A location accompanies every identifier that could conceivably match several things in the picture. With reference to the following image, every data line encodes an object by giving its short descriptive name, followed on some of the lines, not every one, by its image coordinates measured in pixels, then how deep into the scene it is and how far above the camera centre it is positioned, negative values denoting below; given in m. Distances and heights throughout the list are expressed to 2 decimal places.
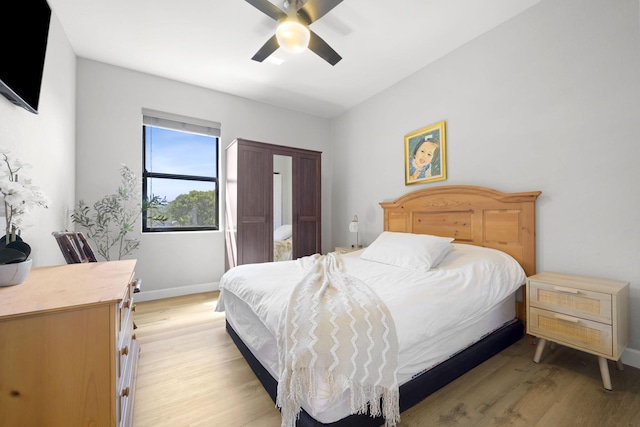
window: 3.37 +0.56
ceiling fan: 1.87 +1.51
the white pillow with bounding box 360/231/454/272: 2.11 -0.35
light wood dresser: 0.77 -0.46
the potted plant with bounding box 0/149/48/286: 1.02 +0.01
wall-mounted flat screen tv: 1.22 +0.87
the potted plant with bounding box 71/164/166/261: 2.88 -0.04
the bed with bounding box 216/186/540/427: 1.33 -0.53
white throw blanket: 1.05 -0.61
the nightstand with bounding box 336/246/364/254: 3.70 -0.54
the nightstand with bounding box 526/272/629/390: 1.54 -0.67
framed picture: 2.90 +0.69
